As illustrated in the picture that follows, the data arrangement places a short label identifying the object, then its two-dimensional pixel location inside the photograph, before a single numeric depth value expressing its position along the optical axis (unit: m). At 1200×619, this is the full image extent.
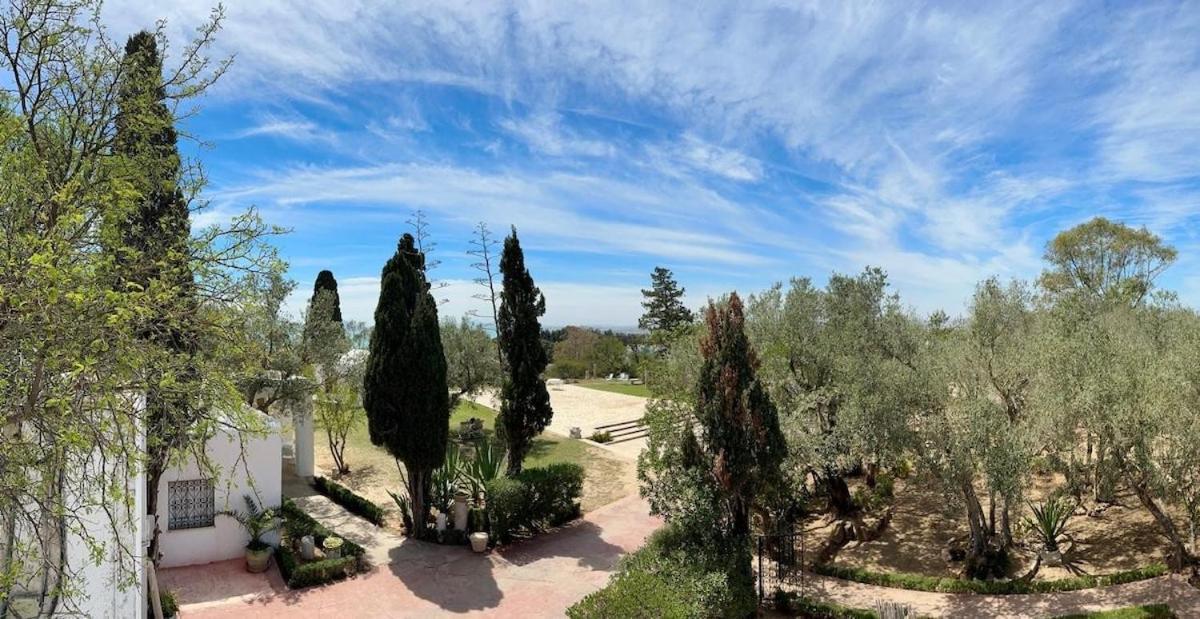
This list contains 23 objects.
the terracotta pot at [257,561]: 12.61
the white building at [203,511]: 12.74
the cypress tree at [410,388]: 14.31
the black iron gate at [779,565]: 11.86
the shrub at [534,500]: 14.21
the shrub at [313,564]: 12.00
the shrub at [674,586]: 8.52
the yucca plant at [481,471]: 15.68
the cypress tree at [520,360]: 16.19
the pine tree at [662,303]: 56.53
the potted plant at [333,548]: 12.70
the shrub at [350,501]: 15.73
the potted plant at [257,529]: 12.64
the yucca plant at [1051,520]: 12.31
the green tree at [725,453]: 10.61
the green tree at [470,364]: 25.94
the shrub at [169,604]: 10.41
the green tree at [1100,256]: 36.03
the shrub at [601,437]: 26.05
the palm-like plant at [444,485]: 15.09
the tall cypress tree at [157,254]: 4.96
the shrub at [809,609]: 10.38
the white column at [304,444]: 18.92
